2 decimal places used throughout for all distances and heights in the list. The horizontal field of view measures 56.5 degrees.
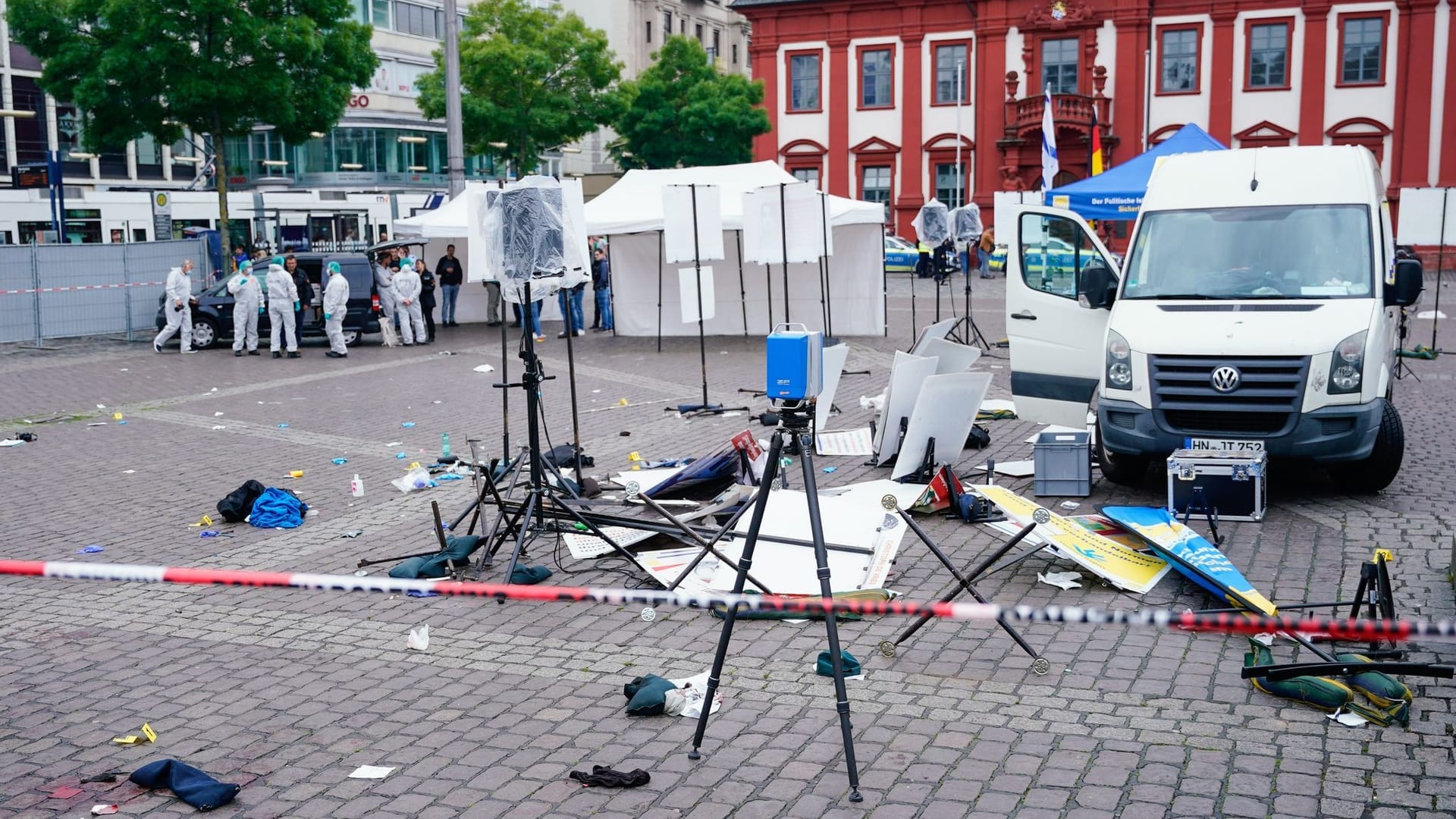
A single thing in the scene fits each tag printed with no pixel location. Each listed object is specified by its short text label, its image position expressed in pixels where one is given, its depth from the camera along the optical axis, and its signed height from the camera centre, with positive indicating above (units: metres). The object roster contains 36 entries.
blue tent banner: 21.12 +0.86
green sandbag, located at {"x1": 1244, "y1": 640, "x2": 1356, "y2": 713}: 5.79 -1.95
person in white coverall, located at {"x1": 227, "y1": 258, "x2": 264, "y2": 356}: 22.88 -0.81
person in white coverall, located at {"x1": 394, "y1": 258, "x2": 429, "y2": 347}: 24.22 -0.82
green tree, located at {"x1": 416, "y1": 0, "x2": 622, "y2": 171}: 56.38 +7.27
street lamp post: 24.14 +2.61
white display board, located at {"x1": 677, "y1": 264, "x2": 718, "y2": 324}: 16.83 -0.54
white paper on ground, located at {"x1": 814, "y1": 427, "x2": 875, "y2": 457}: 12.37 -1.82
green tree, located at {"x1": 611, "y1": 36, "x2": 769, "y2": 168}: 63.41 +6.39
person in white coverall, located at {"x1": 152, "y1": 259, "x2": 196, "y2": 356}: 23.23 -0.81
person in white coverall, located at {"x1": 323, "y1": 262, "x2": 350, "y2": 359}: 22.58 -0.88
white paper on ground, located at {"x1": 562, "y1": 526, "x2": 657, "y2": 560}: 8.62 -1.87
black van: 24.11 -0.91
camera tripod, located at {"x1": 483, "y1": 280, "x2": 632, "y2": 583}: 8.15 -1.53
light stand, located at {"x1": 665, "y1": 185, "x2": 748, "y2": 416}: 15.27 -1.79
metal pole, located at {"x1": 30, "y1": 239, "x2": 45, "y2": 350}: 24.62 -0.29
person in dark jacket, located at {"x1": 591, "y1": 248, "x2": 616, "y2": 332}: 26.38 -0.73
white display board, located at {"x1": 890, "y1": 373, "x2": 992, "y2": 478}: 10.41 -1.32
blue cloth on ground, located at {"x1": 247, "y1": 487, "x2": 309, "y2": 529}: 9.97 -1.88
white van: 9.50 -0.57
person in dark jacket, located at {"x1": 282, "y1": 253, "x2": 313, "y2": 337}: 24.09 -0.57
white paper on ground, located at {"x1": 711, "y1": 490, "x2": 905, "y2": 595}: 7.74 -1.77
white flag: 24.48 +1.64
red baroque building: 46.00 +5.82
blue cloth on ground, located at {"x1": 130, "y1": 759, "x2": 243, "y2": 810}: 5.11 -2.01
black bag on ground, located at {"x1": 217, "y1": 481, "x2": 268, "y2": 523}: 10.06 -1.82
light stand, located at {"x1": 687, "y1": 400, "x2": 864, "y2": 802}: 4.96 -1.10
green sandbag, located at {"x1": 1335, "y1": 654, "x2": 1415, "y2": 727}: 5.66 -1.92
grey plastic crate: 10.39 -1.70
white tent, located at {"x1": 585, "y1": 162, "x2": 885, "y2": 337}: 22.80 -0.37
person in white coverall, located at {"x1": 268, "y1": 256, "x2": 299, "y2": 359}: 22.47 -0.77
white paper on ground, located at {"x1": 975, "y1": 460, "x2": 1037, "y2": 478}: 11.35 -1.89
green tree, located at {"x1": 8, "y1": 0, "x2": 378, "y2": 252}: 29.08 +4.35
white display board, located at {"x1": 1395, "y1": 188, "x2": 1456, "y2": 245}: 21.50 +0.37
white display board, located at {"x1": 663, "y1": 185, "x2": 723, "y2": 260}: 16.88 +0.34
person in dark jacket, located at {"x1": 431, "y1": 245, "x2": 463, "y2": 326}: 27.34 -0.45
